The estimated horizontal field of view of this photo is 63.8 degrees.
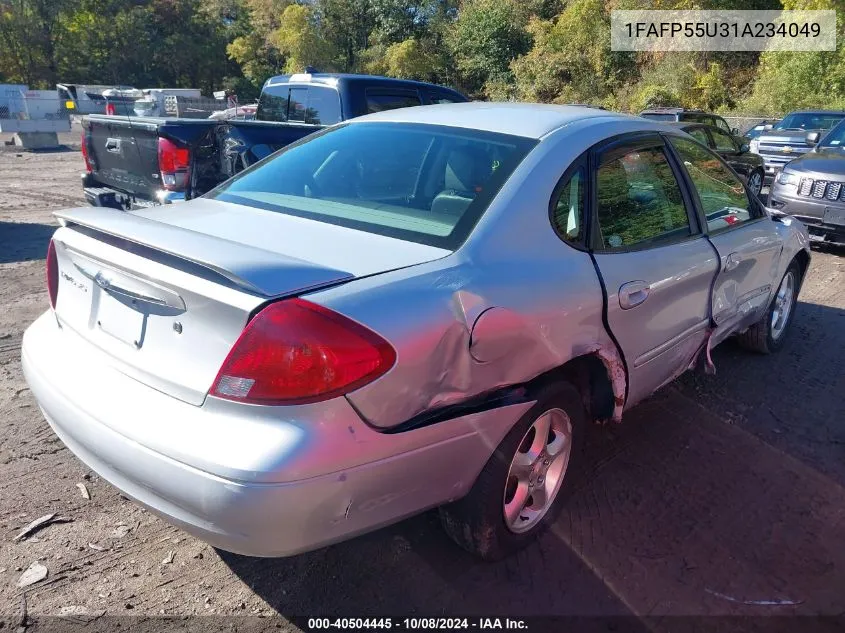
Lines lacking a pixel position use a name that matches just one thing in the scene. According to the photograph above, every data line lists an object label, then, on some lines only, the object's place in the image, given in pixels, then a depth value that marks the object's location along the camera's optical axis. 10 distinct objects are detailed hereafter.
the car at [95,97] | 28.84
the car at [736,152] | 10.80
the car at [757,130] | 15.82
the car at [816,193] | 7.96
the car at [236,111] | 19.96
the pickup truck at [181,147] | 5.72
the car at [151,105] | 26.03
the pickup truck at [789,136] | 13.67
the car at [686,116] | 12.63
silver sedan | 1.95
